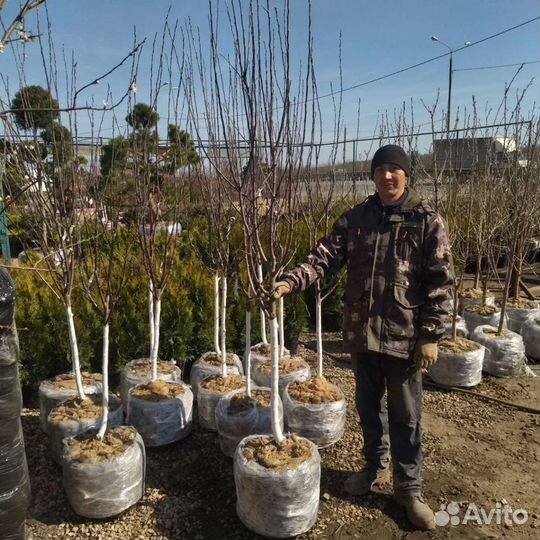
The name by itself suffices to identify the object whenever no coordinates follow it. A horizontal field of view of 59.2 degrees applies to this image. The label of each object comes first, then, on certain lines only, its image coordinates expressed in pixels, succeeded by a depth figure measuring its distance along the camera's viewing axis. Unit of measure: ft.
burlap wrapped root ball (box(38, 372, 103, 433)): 9.78
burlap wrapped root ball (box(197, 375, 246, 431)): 10.20
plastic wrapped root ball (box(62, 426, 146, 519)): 7.50
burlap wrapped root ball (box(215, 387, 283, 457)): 8.96
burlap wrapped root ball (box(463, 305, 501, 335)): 15.94
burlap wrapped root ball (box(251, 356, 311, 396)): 11.10
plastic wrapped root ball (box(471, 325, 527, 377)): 13.67
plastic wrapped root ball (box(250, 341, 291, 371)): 12.37
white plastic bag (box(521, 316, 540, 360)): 15.20
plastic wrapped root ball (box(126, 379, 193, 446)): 9.41
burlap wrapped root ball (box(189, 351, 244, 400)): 11.50
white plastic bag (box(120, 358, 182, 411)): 10.94
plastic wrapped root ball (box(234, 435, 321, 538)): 7.04
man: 7.47
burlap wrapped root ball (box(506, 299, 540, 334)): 16.51
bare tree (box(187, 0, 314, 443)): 6.40
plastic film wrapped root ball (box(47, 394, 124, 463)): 8.59
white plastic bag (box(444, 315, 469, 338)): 15.02
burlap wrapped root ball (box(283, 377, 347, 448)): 9.48
